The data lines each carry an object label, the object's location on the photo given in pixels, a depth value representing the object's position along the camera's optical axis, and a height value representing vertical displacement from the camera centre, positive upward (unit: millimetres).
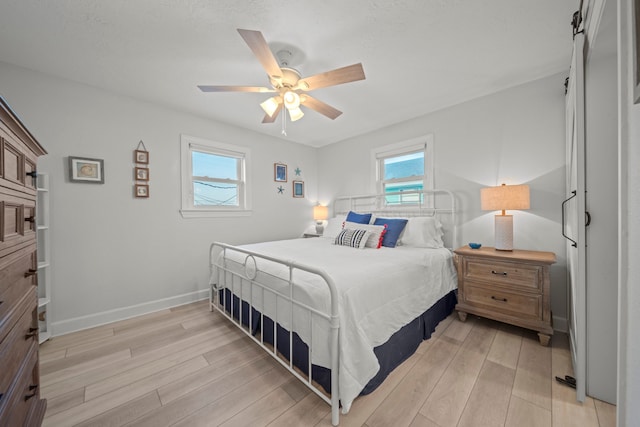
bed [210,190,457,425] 1295 -591
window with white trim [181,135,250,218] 3035 +464
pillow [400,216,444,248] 2680 -260
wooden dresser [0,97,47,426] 801 -259
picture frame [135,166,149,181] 2646 +437
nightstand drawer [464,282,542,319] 1966 -798
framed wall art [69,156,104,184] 2283 +423
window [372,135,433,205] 3125 +596
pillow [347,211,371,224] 3143 -90
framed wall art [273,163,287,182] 3910 +658
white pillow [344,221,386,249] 2641 -268
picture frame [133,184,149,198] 2641 +250
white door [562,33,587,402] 1353 -75
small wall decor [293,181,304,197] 4195 +411
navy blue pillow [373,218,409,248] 2719 -232
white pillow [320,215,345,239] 3402 -231
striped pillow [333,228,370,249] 2627 -302
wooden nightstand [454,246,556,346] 1933 -670
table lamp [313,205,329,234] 4203 -27
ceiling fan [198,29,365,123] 1492 +985
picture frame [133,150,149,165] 2643 +626
